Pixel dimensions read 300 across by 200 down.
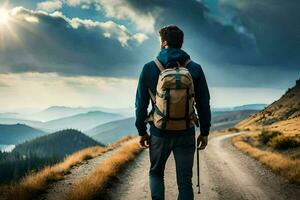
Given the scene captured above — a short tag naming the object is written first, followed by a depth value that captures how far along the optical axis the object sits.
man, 6.38
